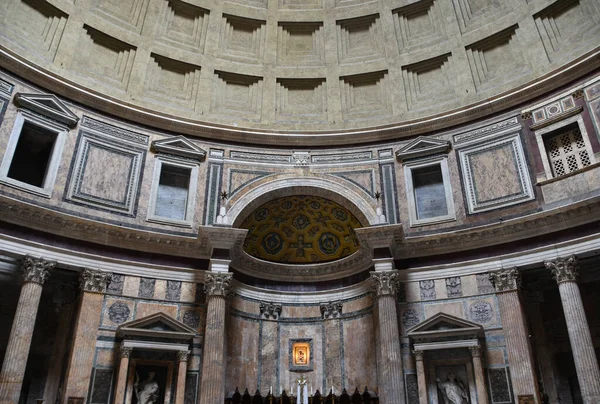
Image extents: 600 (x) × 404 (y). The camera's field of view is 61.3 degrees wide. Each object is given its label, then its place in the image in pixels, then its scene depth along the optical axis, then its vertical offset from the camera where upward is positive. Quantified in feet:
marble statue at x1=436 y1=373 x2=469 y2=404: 49.80 +3.49
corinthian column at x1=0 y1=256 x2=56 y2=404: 44.16 +8.40
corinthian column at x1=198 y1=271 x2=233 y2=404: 49.29 +8.13
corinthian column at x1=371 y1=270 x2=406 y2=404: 49.57 +8.09
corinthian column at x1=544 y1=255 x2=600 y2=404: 44.06 +8.43
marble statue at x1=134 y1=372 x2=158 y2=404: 49.88 +3.44
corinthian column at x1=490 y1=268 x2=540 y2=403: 47.39 +8.63
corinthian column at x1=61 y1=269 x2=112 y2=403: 47.80 +8.61
